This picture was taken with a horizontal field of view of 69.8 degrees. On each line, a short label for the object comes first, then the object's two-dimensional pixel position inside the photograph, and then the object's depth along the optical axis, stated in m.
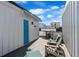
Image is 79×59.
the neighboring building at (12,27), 2.81
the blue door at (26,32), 4.85
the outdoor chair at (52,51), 2.68
